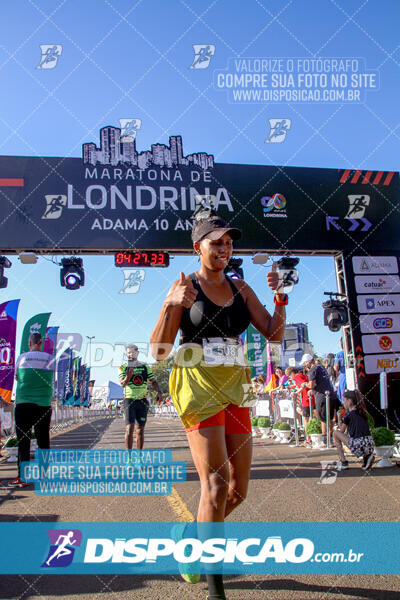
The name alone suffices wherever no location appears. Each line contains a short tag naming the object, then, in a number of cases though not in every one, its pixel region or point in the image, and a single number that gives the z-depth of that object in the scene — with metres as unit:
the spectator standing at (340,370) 11.51
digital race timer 11.09
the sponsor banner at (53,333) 17.13
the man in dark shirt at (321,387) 8.80
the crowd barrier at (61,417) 14.07
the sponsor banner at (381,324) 11.16
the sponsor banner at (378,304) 11.28
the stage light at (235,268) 11.99
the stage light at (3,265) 11.36
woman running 2.40
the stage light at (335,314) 11.27
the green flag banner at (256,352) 15.87
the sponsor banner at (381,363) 10.94
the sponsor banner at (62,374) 22.16
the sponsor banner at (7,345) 11.27
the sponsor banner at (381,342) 11.03
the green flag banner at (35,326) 12.36
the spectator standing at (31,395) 6.28
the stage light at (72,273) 11.48
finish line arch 10.93
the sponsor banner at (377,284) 11.41
